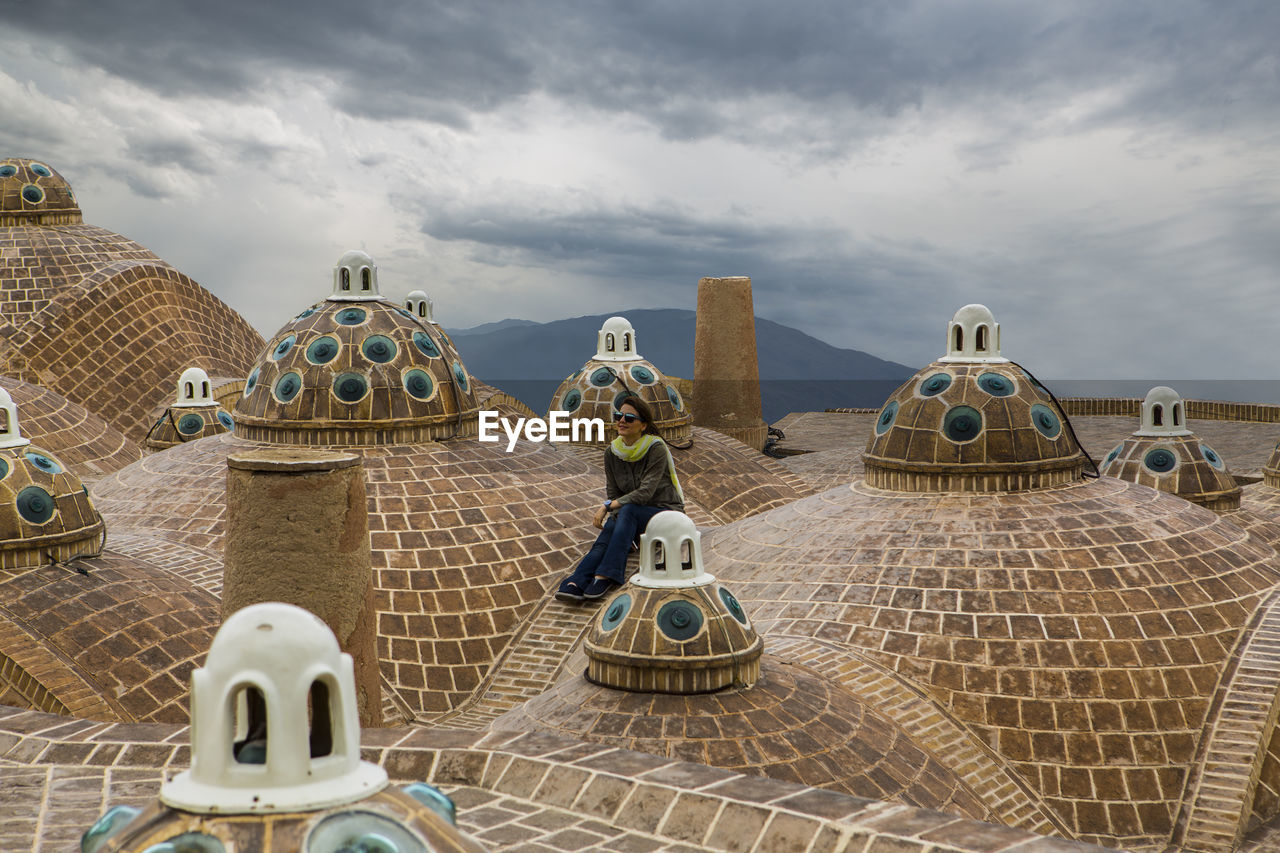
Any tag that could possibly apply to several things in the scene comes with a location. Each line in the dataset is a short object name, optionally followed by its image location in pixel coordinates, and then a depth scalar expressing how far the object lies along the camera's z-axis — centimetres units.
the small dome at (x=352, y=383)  1461
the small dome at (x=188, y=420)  2045
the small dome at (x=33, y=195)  2709
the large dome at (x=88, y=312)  2562
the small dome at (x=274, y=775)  357
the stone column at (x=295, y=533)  750
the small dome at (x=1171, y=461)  1741
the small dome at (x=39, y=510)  1166
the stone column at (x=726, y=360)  2772
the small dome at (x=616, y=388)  2119
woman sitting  1235
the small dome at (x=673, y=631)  898
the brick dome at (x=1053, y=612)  1055
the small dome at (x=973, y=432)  1284
